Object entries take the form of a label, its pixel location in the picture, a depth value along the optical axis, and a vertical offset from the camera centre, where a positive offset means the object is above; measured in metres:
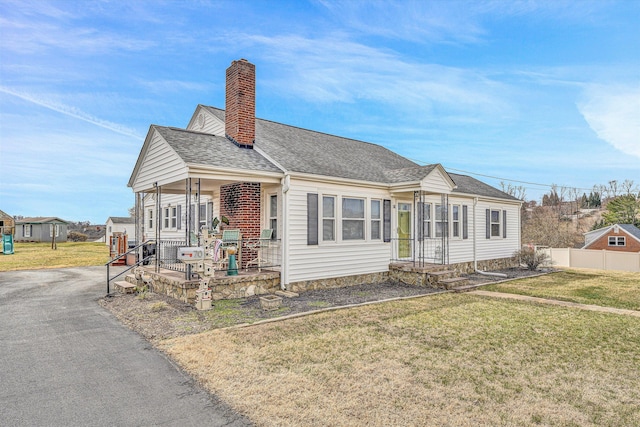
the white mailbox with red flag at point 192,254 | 7.84 -0.66
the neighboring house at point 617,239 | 29.93 -1.20
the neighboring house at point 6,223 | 44.53 +0.09
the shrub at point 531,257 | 16.17 -1.49
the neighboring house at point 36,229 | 45.84 -0.69
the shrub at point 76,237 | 50.03 -1.86
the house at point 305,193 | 9.76 +1.05
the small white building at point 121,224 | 44.59 -0.01
